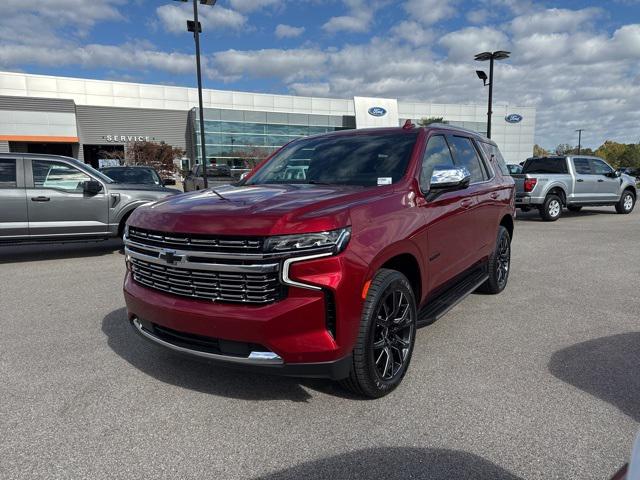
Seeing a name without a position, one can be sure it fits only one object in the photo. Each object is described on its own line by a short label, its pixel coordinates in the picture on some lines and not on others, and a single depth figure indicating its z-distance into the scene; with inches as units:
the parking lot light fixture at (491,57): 837.8
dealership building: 1865.2
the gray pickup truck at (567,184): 544.7
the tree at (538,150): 4394.2
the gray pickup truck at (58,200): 315.9
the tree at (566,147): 4514.8
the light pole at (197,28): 600.1
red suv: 107.9
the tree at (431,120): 2229.3
